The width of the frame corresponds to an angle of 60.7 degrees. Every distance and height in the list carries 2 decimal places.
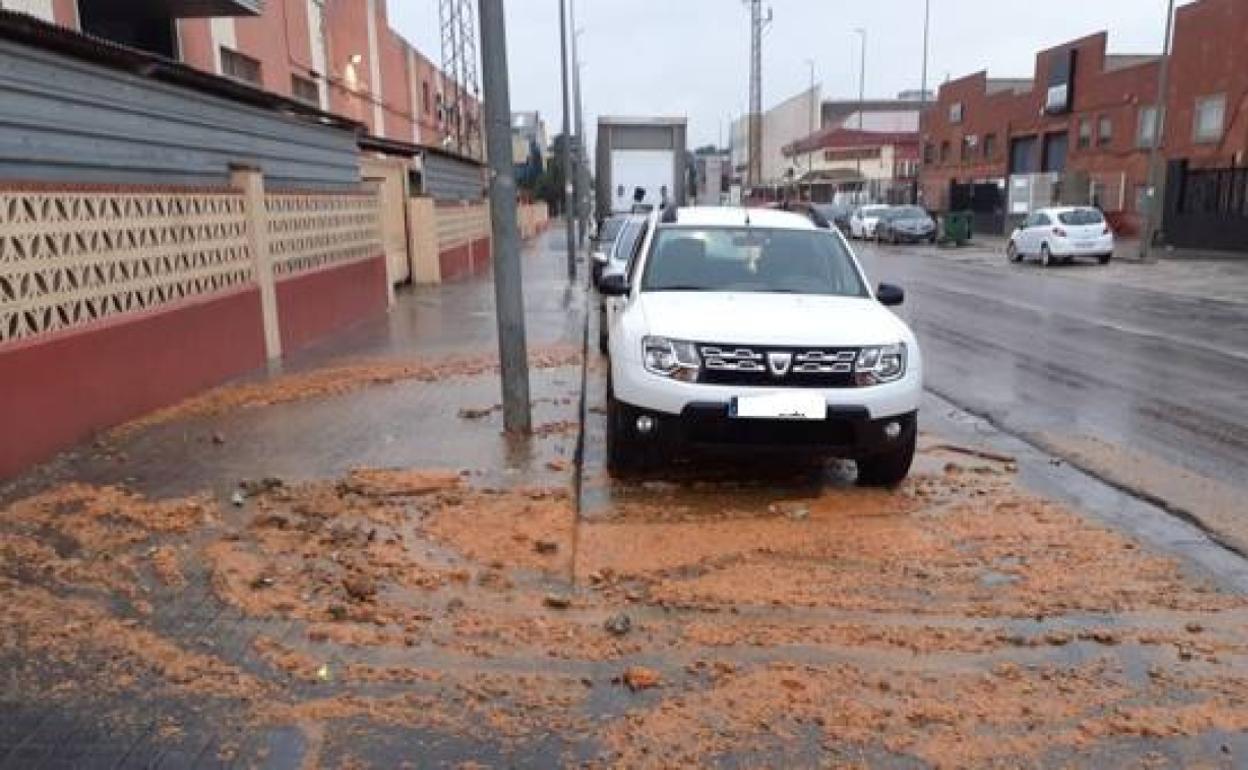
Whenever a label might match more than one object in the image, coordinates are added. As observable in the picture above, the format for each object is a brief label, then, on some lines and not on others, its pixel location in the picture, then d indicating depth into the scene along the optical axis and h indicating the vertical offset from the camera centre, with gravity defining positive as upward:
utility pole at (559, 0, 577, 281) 24.73 +0.17
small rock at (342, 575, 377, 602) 4.77 -1.87
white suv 5.99 -1.24
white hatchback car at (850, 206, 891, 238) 45.56 -2.74
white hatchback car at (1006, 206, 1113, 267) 28.67 -2.18
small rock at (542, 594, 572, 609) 4.73 -1.92
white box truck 27.06 +0.04
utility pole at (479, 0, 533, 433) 7.26 -0.44
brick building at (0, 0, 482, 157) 15.88 +2.23
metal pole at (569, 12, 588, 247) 35.03 +0.59
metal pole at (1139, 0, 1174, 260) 29.05 -0.39
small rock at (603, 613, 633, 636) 4.44 -1.91
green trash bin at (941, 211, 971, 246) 41.16 -2.77
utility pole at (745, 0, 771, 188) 78.81 +6.83
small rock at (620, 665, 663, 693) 3.98 -1.91
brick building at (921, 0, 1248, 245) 31.55 +1.15
